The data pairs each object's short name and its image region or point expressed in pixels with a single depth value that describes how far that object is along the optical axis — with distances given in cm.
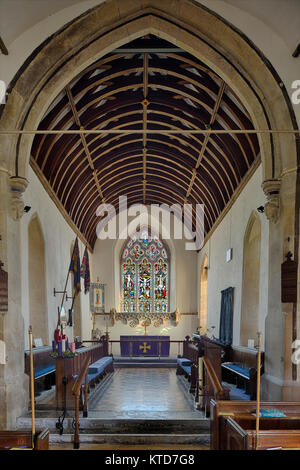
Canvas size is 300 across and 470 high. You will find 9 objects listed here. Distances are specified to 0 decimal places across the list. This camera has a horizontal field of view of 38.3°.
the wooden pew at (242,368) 656
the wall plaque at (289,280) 545
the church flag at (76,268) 941
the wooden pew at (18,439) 331
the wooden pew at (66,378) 602
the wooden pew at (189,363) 794
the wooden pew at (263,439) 309
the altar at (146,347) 1443
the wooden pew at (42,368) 702
